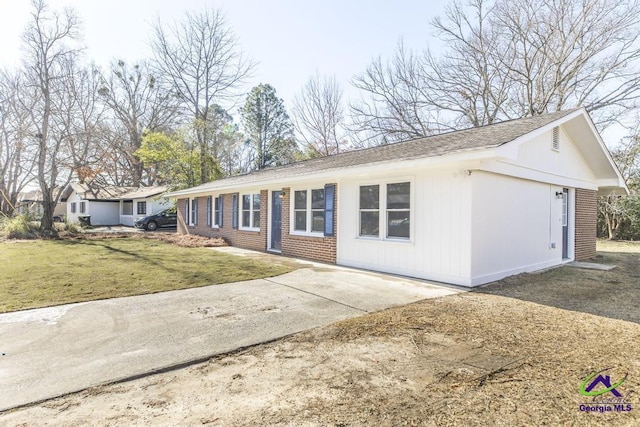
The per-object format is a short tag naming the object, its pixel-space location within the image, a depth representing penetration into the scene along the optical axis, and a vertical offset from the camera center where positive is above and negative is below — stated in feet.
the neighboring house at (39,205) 115.14 +2.64
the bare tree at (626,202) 54.19 +2.26
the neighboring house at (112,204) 94.08 +2.37
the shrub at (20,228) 56.54 -2.76
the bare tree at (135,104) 97.31 +31.66
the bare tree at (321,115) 88.79 +25.68
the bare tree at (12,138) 65.67 +14.48
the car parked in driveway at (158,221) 80.23 -1.96
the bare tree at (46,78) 59.21 +23.29
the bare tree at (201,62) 78.43 +34.61
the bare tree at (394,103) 70.18 +23.08
